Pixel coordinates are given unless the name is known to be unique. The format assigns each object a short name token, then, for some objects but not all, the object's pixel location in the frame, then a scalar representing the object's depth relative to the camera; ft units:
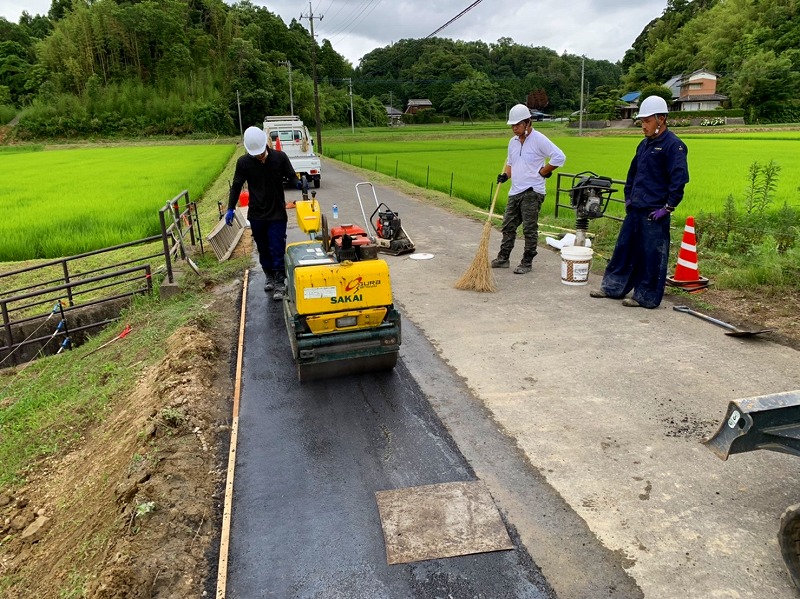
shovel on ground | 15.92
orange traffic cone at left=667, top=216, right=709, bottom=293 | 20.63
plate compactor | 27.69
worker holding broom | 21.65
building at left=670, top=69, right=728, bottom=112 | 192.44
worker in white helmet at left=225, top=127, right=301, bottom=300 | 18.46
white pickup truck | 56.95
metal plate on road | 8.43
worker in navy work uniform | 17.66
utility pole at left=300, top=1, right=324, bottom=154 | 106.06
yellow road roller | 12.76
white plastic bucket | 21.15
